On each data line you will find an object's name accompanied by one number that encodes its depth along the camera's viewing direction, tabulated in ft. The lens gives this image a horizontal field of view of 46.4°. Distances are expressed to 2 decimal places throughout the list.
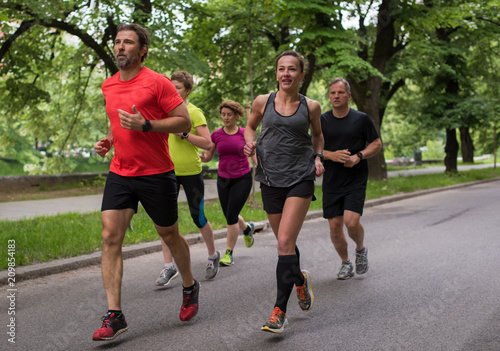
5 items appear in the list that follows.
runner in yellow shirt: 18.72
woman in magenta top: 22.30
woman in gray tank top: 14.11
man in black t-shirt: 18.80
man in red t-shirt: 13.25
